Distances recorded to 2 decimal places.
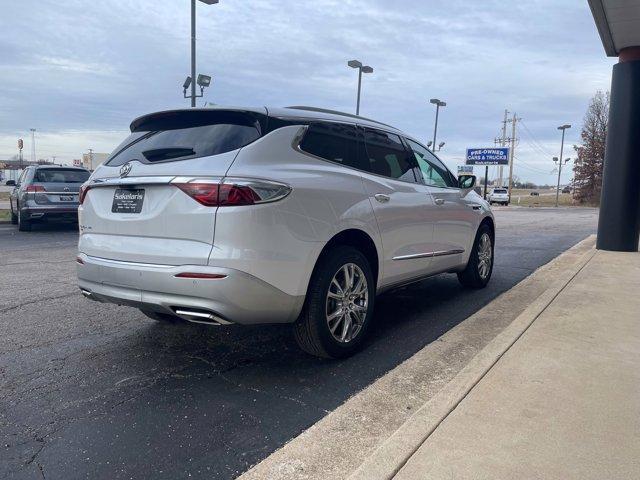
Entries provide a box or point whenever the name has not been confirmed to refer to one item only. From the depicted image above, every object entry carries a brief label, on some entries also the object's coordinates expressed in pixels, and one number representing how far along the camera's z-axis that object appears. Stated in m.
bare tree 56.31
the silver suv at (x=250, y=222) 3.17
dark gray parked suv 12.41
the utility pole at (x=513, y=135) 78.26
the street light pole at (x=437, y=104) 36.25
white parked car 49.94
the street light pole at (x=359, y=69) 25.59
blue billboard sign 58.75
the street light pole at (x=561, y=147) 54.66
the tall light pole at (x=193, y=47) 14.78
